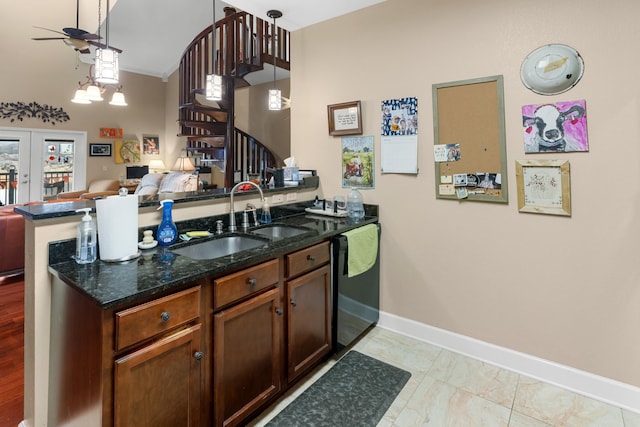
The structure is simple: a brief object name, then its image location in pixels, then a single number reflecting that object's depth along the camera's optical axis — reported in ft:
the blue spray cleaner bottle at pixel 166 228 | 5.83
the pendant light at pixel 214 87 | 9.16
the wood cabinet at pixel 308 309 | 6.12
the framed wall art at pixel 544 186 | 6.22
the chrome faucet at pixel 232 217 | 7.03
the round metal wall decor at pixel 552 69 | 6.00
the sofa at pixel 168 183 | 17.51
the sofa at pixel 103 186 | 23.93
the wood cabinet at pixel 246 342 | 4.83
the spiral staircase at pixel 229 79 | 15.03
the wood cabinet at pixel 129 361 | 3.72
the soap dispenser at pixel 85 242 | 4.82
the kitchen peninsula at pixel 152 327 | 3.79
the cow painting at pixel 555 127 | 5.99
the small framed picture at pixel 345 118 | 8.60
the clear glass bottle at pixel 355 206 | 8.59
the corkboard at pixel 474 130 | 6.81
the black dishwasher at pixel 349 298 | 7.07
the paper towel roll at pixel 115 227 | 4.85
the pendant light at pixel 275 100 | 10.63
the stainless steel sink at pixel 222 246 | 6.25
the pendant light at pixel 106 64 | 7.12
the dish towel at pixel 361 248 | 7.36
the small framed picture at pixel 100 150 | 24.35
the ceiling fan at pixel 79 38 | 11.76
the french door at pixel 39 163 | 21.52
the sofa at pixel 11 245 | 11.98
